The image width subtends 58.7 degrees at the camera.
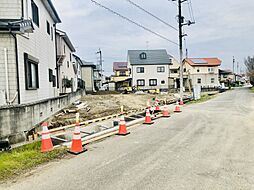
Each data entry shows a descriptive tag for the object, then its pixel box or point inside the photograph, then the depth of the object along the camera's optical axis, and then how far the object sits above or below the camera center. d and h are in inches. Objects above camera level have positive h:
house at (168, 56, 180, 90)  2011.6 +124.2
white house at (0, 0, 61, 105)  353.7 +65.6
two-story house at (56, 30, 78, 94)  805.3 +112.0
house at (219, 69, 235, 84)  3112.7 +172.4
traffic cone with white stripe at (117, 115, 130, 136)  316.1 -54.8
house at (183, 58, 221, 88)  2224.4 +140.8
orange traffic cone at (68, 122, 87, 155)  231.1 -55.6
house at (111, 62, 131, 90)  2093.8 +177.4
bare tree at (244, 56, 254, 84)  2069.9 +224.4
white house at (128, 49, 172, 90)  1887.3 +127.1
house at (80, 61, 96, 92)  1971.0 +129.6
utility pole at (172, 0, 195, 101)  788.0 +201.5
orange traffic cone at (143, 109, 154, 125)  397.7 -54.0
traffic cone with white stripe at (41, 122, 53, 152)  234.4 -53.0
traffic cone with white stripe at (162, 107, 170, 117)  474.9 -52.4
